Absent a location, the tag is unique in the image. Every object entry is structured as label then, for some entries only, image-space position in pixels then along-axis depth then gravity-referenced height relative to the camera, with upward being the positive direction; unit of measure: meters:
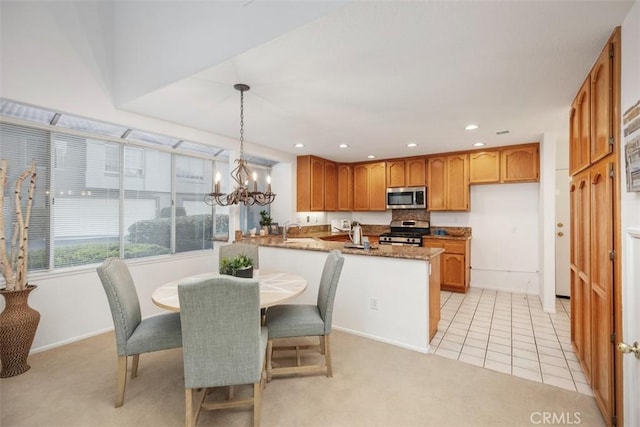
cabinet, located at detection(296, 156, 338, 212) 5.16 +0.57
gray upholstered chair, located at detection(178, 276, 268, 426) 1.56 -0.66
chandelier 2.39 +0.20
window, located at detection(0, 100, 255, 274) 2.73 +0.27
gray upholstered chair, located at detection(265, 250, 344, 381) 2.22 -0.84
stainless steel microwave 5.17 +0.32
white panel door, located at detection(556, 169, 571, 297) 4.42 -0.26
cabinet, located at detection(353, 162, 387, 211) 5.67 +0.57
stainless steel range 5.07 -0.34
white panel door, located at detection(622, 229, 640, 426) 1.34 -0.53
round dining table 1.93 -0.57
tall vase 2.24 -0.91
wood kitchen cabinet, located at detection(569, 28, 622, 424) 1.62 -0.07
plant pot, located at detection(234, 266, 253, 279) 2.29 -0.46
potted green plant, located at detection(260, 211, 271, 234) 4.82 -0.10
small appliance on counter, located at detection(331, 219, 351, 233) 5.92 -0.20
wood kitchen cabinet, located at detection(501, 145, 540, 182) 4.31 +0.78
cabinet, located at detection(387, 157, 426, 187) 5.23 +0.79
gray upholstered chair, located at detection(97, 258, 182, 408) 1.89 -0.80
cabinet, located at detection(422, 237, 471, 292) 4.58 -0.80
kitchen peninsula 2.76 -0.78
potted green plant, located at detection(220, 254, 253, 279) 2.30 -0.42
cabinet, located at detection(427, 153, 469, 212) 4.84 +0.56
